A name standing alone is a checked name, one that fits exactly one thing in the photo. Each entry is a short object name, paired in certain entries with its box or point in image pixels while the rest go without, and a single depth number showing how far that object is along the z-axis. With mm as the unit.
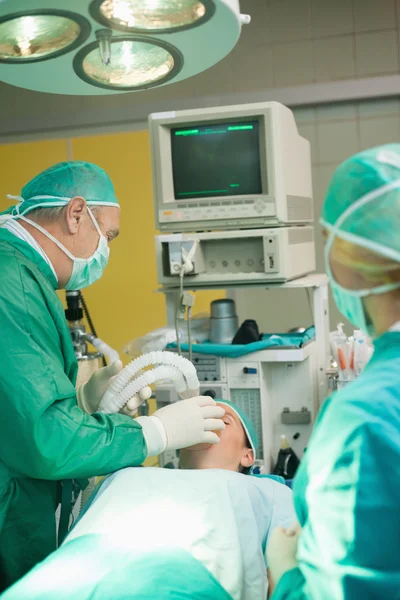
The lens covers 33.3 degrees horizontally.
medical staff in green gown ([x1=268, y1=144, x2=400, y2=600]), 881
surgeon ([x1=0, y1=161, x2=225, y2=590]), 1505
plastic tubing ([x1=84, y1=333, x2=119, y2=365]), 2727
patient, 1277
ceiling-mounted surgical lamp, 1192
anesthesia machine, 2633
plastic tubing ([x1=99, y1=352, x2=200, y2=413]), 1853
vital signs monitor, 2609
